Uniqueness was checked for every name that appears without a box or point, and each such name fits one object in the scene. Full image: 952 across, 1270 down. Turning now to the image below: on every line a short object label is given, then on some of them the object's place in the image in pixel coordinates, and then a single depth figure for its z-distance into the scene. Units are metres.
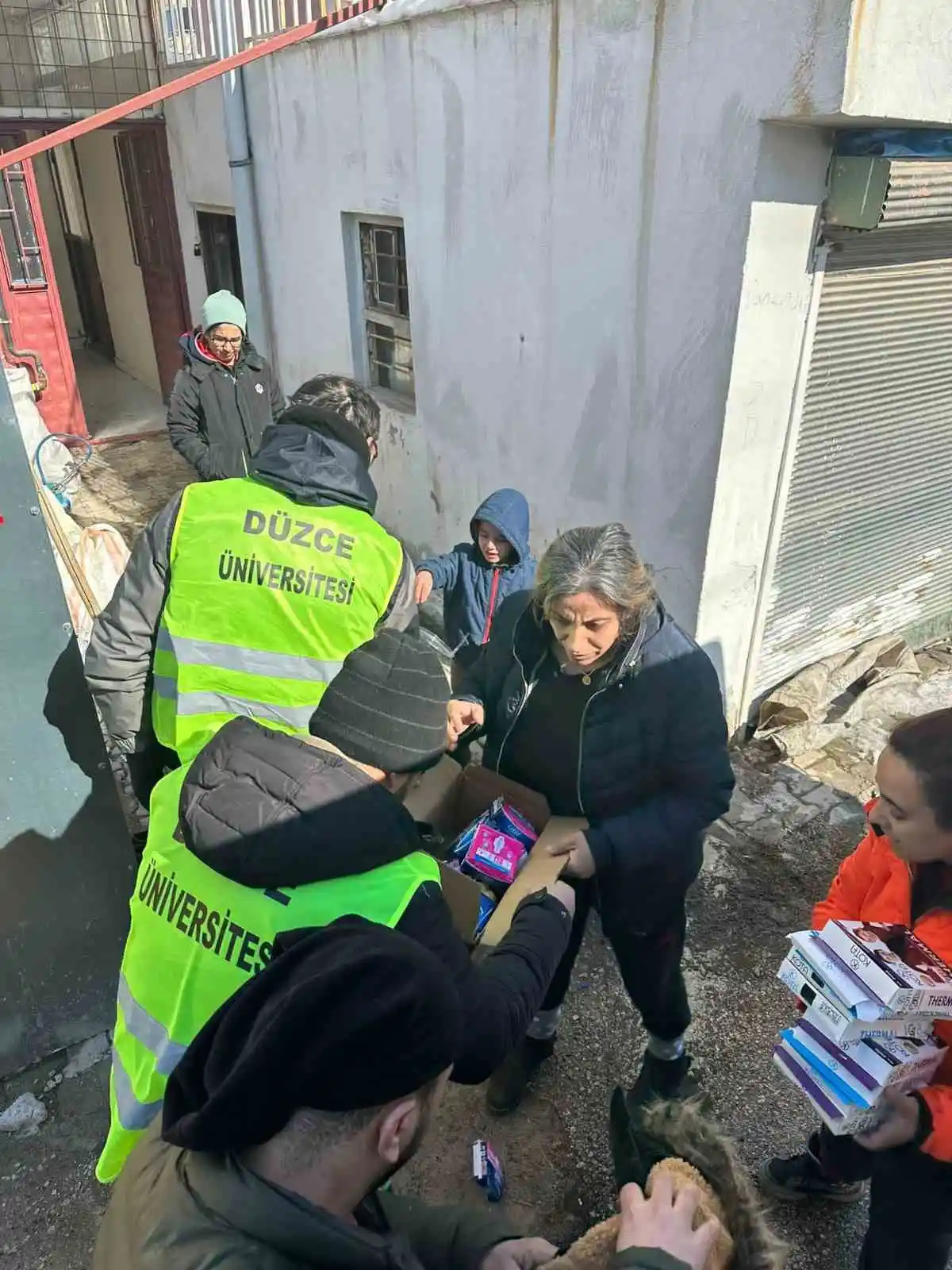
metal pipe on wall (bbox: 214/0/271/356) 6.56
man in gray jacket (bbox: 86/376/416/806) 2.25
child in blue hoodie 3.59
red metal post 4.28
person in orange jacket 1.61
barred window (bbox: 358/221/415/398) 5.70
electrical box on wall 3.19
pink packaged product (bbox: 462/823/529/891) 2.17
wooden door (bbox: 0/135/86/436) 7.77
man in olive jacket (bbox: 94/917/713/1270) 0.91
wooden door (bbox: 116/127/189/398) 8.50
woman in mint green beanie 4.84
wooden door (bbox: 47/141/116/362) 11.38
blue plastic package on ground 2.31
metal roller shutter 3.70
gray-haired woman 2.09
